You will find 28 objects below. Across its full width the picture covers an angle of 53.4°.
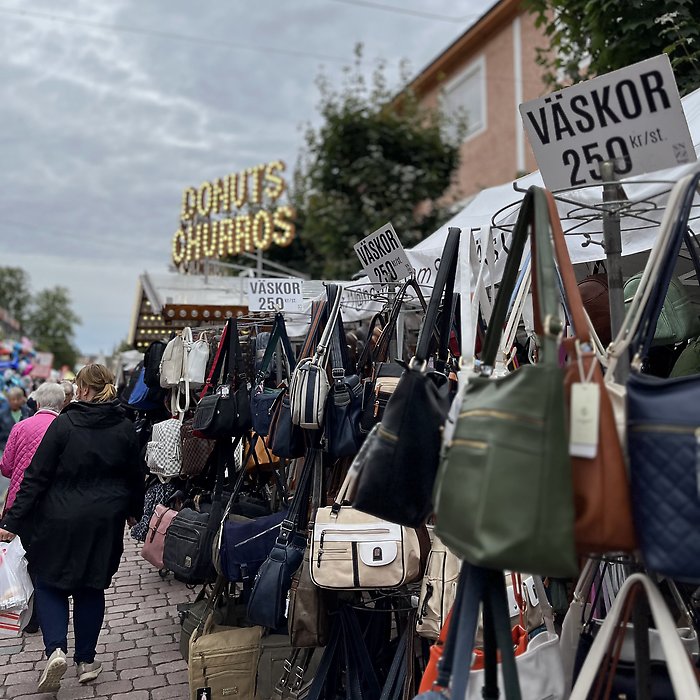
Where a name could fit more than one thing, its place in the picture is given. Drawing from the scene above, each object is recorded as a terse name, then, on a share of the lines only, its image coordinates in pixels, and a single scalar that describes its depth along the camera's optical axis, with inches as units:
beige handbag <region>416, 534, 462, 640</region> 103.9
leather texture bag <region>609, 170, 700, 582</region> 51.6
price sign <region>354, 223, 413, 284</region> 135.9
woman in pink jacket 192.1
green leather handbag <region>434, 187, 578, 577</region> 51.3
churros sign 739.4
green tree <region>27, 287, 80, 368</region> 3375.0
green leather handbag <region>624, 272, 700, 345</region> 103.1
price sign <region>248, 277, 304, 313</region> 207.0
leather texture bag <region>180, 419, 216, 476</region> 182.7
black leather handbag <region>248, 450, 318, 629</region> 122.2
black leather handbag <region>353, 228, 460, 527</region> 70.3
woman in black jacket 167.3
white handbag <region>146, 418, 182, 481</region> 195.6
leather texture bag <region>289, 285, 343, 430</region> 121.2
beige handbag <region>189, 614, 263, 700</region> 138.2
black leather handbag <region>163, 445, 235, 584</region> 154.6
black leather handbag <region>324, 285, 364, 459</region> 121.0
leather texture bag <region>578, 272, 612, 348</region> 114.8
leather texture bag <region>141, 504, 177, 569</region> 173.9
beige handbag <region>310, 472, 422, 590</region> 109.7
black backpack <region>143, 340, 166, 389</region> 227.5
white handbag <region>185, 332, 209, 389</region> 197.5
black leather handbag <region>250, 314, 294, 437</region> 151.6
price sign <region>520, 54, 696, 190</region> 71.5
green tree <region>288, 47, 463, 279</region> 576.1
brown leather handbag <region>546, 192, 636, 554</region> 53.0
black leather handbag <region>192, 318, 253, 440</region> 155.3
